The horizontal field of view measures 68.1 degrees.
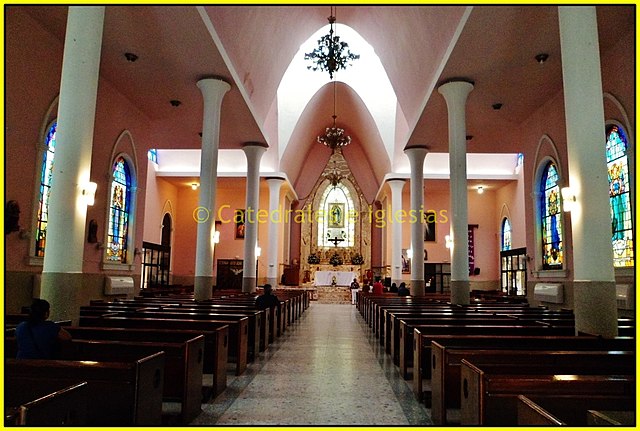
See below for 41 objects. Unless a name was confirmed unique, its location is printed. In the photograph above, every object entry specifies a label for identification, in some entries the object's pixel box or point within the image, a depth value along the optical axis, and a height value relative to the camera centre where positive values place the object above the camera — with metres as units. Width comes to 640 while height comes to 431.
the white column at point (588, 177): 4.95 +1.14
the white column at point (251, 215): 14.33 +1.87
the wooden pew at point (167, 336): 4.62 -0.60
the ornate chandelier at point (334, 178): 22.62 +4.79
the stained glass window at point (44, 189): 8.12 +1.47
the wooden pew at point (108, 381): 2.84 -0.67
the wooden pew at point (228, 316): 6.27 -0.54
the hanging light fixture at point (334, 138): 17.98 +5.34
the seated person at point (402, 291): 14.34 -0.33
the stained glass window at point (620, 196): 7.73 +1.47
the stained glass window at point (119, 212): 11.27 +1.53
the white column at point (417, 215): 13.79 +1.90
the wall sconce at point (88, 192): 5.78 +1.01
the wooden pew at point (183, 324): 5.39 -0.57
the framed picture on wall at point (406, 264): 21.83 +0.74
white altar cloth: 24.49 +0.05
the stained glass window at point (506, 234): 20.38 +2.08
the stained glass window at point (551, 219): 10.48 +1.46
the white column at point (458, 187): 9.66 +1.93
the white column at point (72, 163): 5.45 +1.32
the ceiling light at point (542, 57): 8.37 +3.97
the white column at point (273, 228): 19.91 +2.10
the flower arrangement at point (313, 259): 26.17 +1.06
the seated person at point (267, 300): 8.24 -0.39
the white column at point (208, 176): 9.74 +2.07
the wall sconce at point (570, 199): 5.27 +0.95
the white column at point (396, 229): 19.55 +2.11
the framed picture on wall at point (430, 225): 22.09 +2.58
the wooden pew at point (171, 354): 3.71 -0.62
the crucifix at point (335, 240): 26.95 +2.20
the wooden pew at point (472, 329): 5.25 -0.54
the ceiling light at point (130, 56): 8.80 +4.07
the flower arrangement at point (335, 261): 26.20 +0.99
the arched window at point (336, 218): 27.45 +3.52
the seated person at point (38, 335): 3.40 -0.44
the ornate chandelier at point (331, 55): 12.82 +6.13
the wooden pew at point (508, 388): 2.57 -0.59
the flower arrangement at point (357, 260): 26.22 +1.06
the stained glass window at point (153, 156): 19.64 +4.96
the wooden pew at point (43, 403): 1.85 -0.62
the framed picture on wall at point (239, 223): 22.69 +2.59
